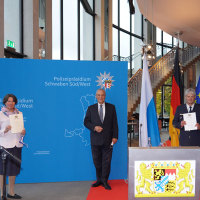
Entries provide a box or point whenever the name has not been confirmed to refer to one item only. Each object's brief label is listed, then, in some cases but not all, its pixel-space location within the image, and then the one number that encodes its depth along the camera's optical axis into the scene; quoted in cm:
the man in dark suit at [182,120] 355
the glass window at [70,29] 744
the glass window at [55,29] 678
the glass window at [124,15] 1232
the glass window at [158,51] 1609
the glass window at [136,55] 1373
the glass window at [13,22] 501
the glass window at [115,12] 1154
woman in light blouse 314
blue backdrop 398
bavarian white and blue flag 370
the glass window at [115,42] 1150
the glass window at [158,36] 1605
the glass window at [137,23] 1444
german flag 466
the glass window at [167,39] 1655
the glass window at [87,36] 941
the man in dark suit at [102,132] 368
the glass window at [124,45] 1229
